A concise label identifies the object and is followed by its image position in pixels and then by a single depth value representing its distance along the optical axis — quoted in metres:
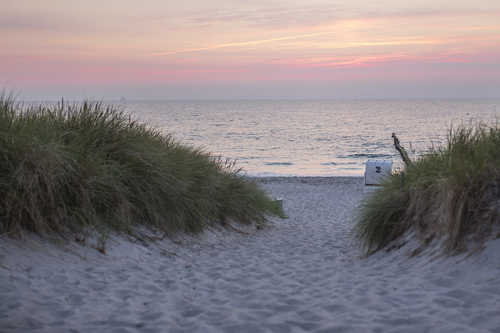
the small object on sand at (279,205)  12.13
